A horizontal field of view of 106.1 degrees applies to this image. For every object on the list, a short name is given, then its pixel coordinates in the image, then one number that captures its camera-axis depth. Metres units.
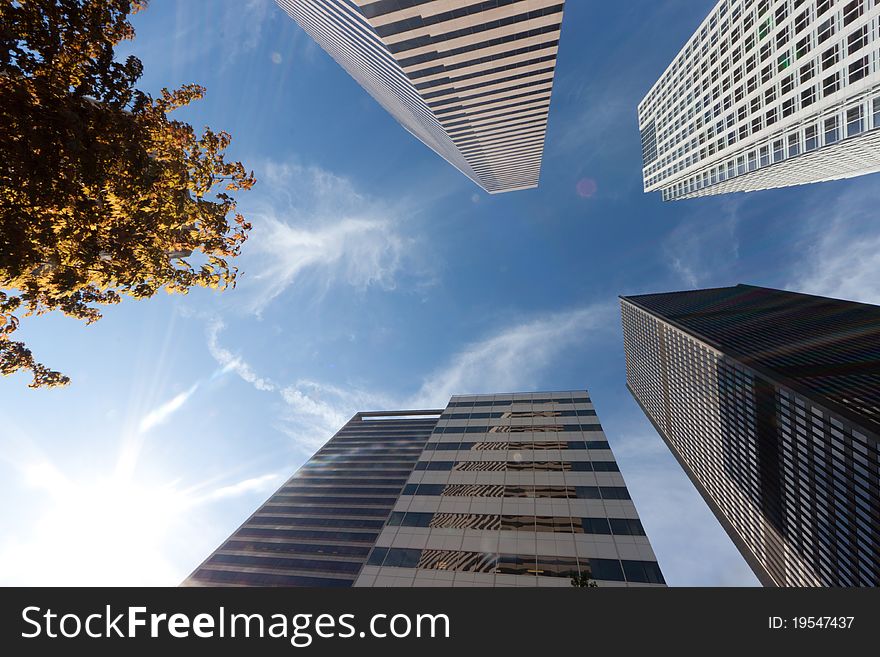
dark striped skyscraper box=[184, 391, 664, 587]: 21.36
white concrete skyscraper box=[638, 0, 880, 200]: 37.91
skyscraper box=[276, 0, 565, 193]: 31.97
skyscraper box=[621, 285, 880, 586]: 34.88
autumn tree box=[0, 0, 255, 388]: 7.37
